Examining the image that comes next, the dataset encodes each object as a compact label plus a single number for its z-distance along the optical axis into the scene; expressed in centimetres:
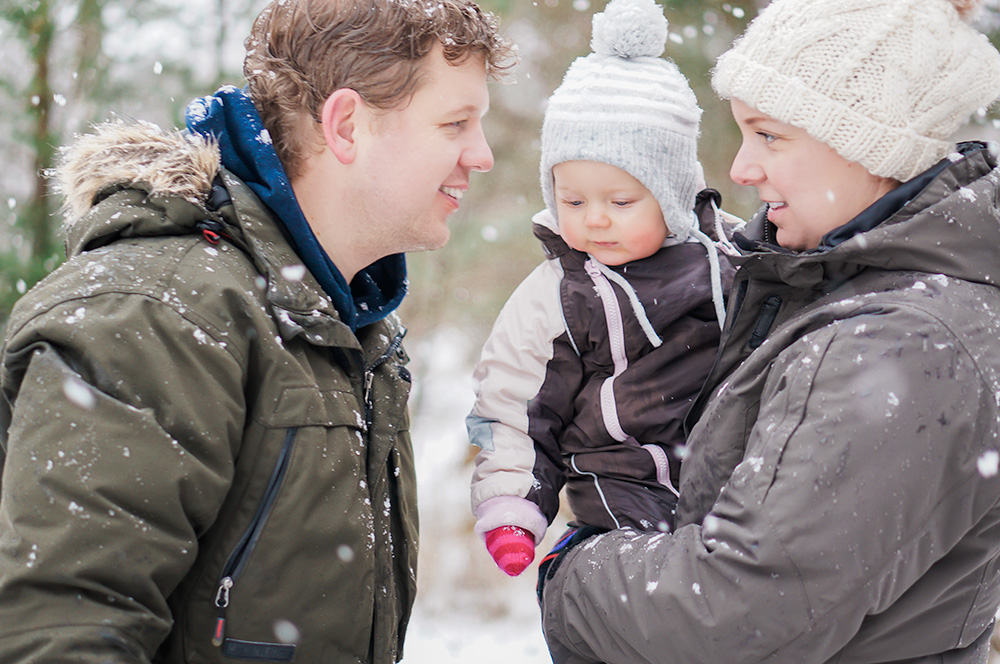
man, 121
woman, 122
